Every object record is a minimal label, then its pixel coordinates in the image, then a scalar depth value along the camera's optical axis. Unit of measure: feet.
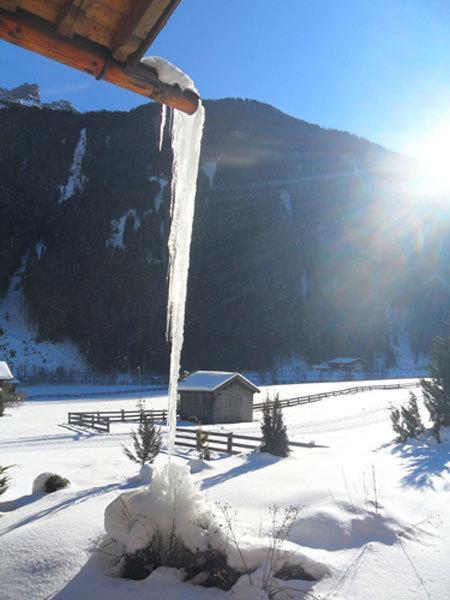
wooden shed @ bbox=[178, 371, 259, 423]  96.07
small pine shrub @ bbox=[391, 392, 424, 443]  52.90
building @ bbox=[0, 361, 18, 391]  126.02
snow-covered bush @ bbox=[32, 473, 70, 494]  29.94
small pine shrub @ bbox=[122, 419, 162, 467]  39.09
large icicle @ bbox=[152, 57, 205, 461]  10.99
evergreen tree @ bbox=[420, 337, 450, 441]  57.11
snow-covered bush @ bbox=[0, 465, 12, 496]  25.79
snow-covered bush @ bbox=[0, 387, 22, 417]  121.81
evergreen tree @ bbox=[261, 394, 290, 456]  43.14
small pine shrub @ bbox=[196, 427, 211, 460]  50.37
